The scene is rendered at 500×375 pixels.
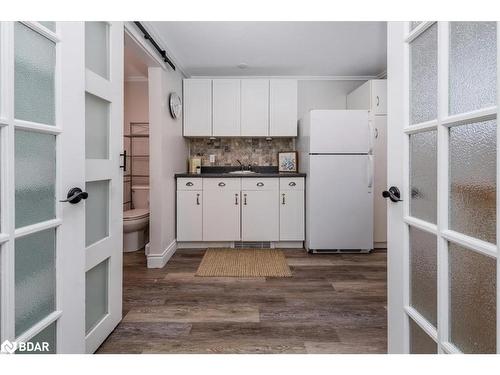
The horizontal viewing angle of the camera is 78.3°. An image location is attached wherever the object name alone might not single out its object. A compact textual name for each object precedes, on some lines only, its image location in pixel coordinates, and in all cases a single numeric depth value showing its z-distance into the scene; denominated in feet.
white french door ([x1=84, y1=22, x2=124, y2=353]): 5.22
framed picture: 13.83
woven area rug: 9.53
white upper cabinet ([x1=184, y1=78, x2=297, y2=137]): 13.03
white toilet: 11.23
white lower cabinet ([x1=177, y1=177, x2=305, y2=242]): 12.34
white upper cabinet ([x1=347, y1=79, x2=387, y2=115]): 11.94
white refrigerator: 11.59
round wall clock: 11.11
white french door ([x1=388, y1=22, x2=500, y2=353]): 2.63
